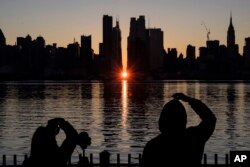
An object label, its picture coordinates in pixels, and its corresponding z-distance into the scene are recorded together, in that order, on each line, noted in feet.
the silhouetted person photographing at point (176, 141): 17.66
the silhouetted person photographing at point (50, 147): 21.88
